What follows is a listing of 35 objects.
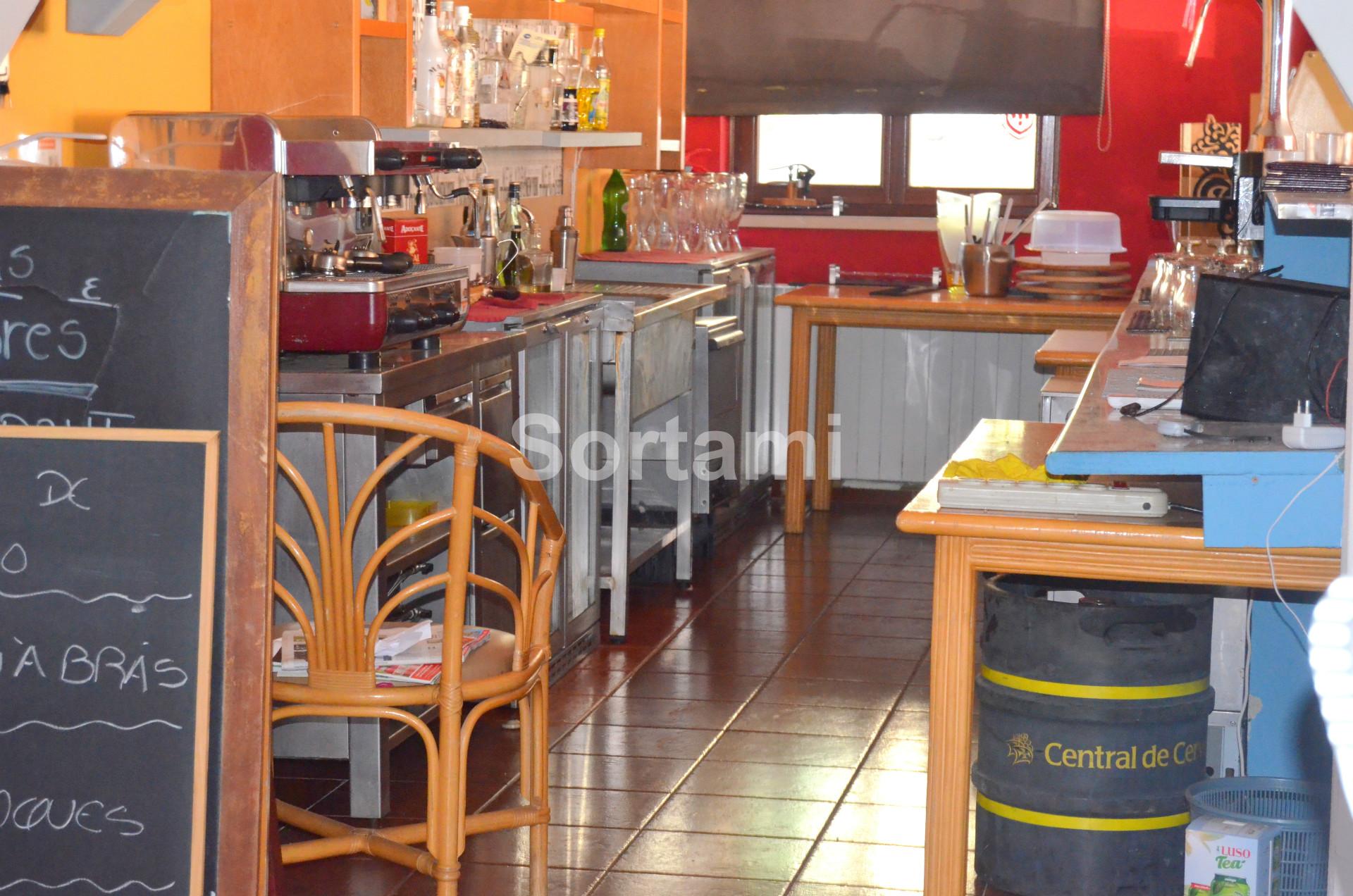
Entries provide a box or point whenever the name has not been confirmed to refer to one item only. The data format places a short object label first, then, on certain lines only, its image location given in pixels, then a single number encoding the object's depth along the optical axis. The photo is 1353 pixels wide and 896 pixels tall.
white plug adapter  2.29
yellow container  3.47
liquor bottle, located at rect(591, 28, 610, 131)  5.73
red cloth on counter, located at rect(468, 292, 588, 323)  4.00
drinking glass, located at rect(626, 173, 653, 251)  6.17
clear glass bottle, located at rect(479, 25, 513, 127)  4.93
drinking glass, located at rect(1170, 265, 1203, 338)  4.00
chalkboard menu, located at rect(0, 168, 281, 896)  1.75
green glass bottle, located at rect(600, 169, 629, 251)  6.12
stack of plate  6.17
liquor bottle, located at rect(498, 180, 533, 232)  4.71
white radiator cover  6.56
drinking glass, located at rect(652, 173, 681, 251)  6.18
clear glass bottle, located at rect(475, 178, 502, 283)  4.61
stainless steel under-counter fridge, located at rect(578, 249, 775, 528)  5.72
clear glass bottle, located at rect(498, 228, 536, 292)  4.63
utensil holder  6.24
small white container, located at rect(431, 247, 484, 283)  4.36
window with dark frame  6.87
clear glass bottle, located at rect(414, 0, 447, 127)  4.21
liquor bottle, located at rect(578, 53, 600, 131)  5.63
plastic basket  2.62
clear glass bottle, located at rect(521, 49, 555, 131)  5.29
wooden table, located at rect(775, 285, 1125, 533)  5.96
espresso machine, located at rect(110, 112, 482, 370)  3.11
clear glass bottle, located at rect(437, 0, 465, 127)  4.34
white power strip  2.47
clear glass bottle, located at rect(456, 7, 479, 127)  4.43
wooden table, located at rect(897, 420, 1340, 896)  2.38
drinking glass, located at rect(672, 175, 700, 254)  6.20
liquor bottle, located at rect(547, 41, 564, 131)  5.43
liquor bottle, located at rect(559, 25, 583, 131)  5.43
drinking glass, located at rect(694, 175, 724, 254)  6.27
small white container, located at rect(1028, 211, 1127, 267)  6.24
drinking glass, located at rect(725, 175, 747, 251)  6.42
